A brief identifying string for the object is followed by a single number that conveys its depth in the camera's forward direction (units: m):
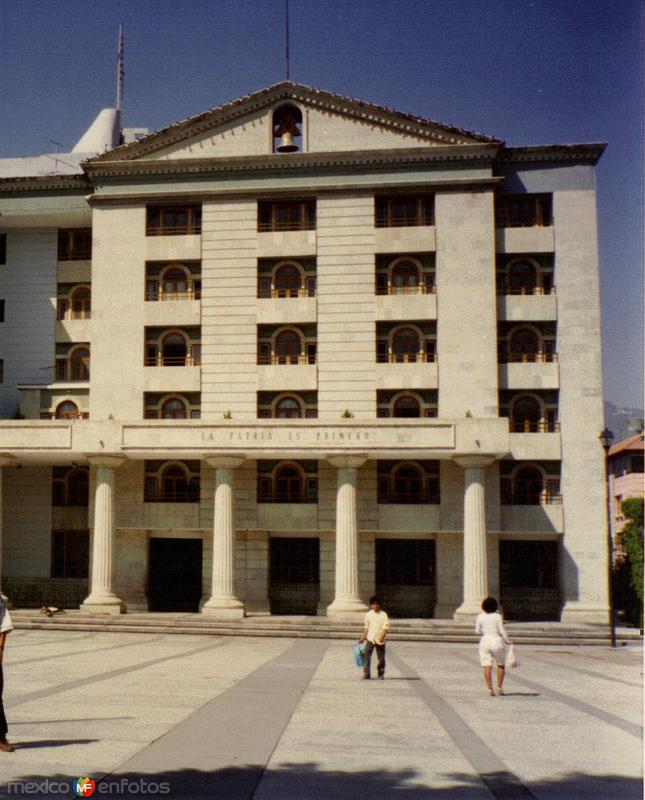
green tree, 50.00
